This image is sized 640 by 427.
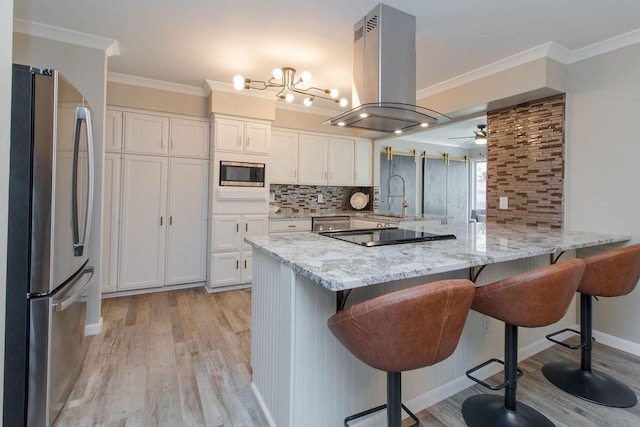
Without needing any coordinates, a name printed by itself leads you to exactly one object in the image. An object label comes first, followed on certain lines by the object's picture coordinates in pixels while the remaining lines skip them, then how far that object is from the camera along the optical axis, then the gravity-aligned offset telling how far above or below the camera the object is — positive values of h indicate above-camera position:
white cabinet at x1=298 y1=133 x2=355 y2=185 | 4.69 +0.81
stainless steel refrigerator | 1.40 -0.16
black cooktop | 1.87 -0.14
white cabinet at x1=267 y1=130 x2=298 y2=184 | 4.47 +0.77
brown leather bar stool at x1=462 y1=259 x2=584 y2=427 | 1.45 -0.42
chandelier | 2.88 +1.38
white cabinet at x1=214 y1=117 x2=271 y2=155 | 3.87 +0.95
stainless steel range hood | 2.16 +1.01
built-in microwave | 3.89 +0.47
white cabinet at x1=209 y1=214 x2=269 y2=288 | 3.89 -0.46
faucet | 5.68 +0.38
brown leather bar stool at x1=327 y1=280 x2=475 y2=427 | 1.08 -0.39
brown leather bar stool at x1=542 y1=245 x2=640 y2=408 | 1.91 -0.46
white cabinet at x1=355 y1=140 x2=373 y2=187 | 5.14 +0.83
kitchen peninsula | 1.37 -0.49
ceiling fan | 5.20 +1.33
